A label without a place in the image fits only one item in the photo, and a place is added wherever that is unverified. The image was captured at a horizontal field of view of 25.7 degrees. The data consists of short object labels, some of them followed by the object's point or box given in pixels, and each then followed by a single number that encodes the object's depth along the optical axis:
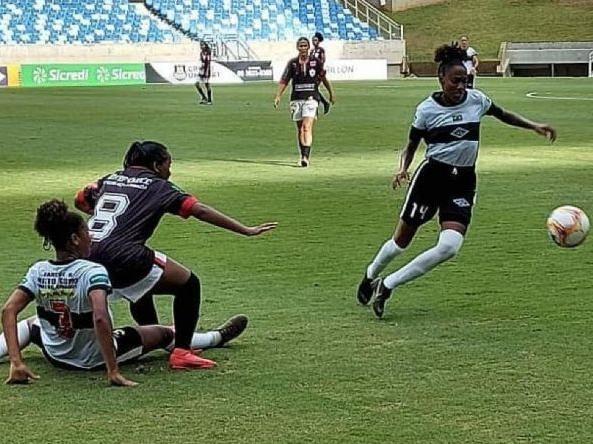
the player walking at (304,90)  19.38
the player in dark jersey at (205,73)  37.88
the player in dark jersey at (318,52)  20.22
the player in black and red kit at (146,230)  7.14
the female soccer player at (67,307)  6.70
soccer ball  8.68
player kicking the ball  8.69
